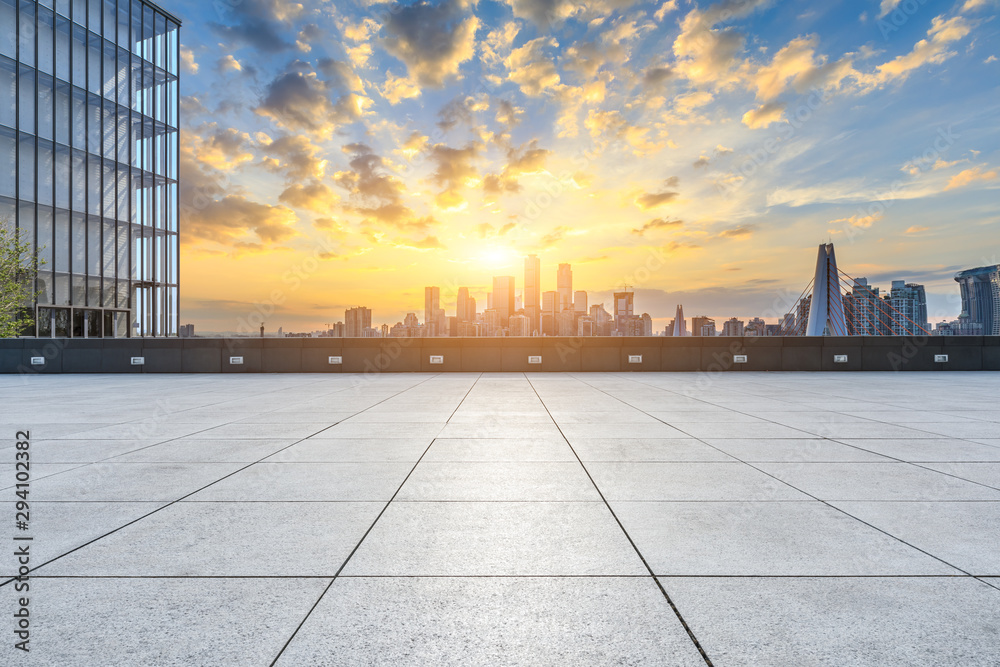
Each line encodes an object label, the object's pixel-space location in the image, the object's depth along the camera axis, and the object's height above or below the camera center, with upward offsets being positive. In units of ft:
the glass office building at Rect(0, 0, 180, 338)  101.60 +43.41
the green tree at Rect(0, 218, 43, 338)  80.69 +11.70
